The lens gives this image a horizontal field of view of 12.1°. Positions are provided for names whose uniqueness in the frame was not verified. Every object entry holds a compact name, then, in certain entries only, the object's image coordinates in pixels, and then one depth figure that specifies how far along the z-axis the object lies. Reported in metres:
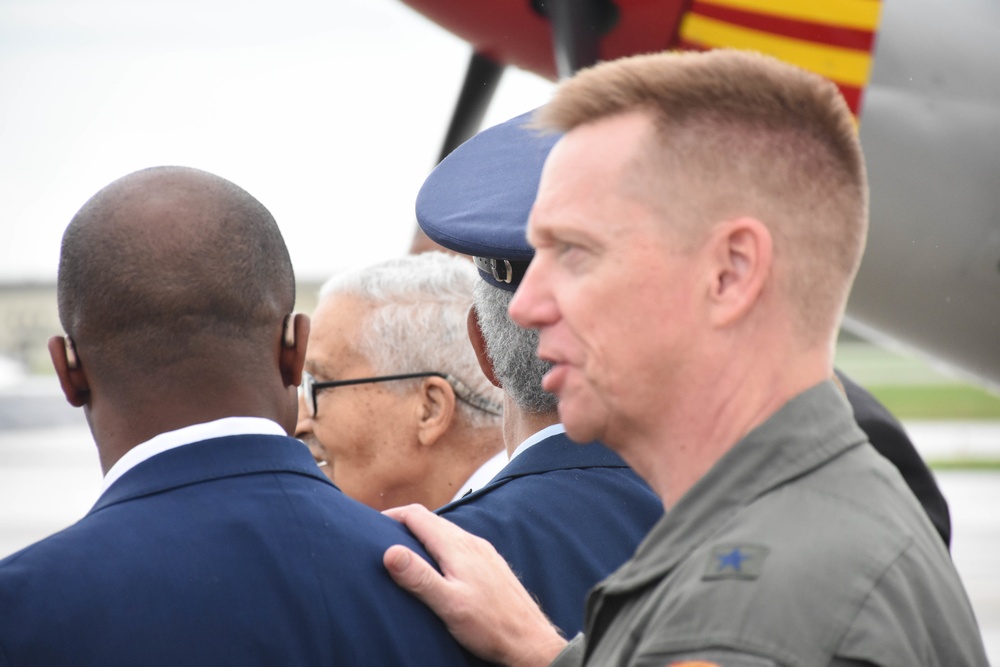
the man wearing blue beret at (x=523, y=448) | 3.14
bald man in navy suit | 2.92
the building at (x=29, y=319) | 51.01
